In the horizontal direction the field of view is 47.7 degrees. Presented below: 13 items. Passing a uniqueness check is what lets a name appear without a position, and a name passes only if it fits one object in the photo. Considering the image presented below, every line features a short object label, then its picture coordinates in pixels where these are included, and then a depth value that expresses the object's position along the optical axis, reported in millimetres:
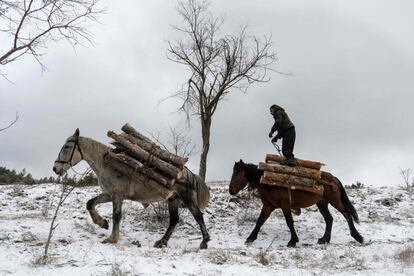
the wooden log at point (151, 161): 10648
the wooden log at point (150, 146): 10844
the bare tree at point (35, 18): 10931
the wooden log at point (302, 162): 12006
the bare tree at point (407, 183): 17734
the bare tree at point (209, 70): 18000
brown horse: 11922
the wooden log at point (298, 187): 11766
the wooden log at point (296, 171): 11883
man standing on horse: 12141
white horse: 10477
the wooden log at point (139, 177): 10562
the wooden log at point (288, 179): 11773
